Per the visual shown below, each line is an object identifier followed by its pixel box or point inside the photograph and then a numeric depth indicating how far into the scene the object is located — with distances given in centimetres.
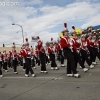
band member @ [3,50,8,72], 1826
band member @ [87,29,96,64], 1166
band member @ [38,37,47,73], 1170
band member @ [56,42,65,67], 1473
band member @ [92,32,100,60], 1210
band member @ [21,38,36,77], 1067
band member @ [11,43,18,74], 1368
